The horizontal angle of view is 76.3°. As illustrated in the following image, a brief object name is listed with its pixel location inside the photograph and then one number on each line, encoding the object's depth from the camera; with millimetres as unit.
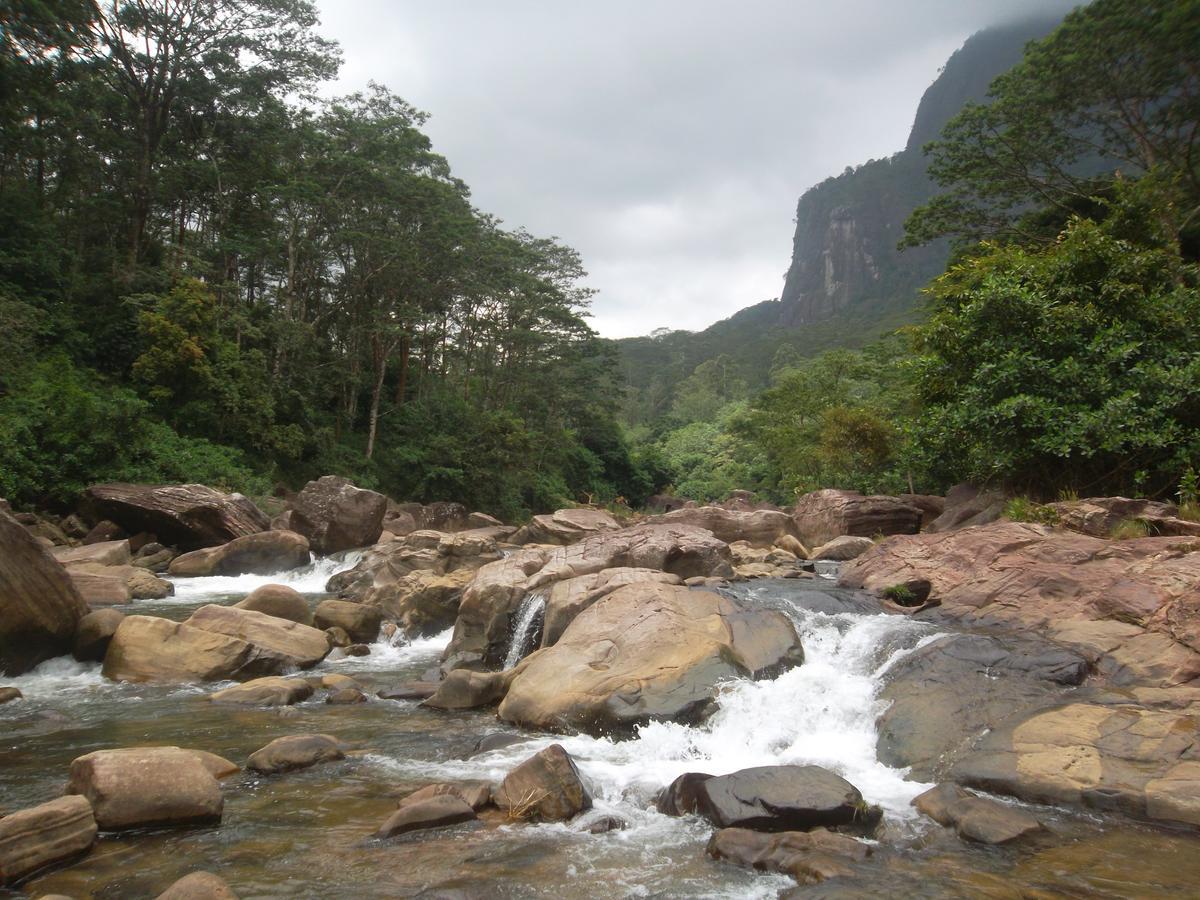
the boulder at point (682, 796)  5793
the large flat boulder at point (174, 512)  17766
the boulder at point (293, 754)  6531
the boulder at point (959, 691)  6668
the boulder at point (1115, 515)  9812
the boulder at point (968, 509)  13992
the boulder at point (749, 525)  19781
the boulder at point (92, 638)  9516
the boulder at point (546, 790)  5680
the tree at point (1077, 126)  17516
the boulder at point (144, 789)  5191
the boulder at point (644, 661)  7656
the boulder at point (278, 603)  11859
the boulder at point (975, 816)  5176
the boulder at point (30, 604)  8680
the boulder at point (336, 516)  19328
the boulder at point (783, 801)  5344
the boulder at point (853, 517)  18281
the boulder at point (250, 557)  16719
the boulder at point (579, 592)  10164
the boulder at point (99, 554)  15273
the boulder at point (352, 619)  12336
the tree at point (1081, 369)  11539
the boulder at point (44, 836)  4508
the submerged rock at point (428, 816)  5383
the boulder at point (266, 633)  10094
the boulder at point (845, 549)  16453
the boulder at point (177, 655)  9312
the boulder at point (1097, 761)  5469
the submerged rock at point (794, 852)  4766
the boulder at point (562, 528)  18969
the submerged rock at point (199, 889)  4125
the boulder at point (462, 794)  5750
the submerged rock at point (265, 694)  8594
